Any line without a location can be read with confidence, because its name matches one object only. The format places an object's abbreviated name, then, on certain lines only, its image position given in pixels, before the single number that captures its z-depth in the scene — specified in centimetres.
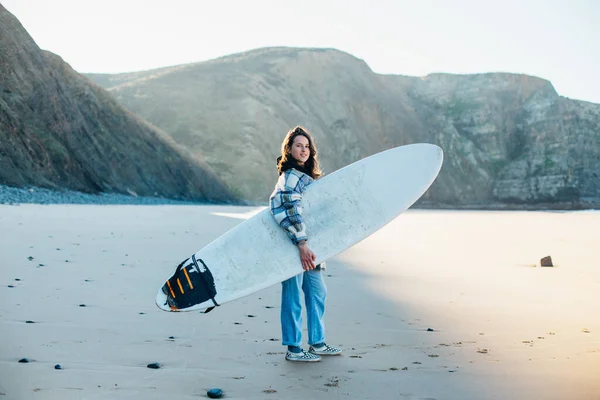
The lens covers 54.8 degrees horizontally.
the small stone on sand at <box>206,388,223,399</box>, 257
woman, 348
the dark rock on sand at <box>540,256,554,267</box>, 812
